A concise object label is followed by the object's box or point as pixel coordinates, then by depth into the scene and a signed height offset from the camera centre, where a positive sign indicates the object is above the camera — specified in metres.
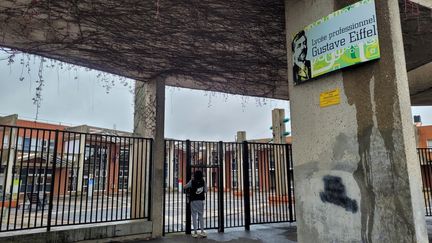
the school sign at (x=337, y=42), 3.63 +1.61
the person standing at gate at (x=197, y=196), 8.68 -0.67
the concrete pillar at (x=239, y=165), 10.27 +0.22
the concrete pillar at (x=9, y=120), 19.12 +3.41
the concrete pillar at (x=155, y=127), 8.55 +1.30
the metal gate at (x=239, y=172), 9.56 +0.00
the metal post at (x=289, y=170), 10.70 +0.03
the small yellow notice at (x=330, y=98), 4.01 +0.94
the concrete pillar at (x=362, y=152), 3.29 +0.21
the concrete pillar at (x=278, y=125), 14.23 +2.09
